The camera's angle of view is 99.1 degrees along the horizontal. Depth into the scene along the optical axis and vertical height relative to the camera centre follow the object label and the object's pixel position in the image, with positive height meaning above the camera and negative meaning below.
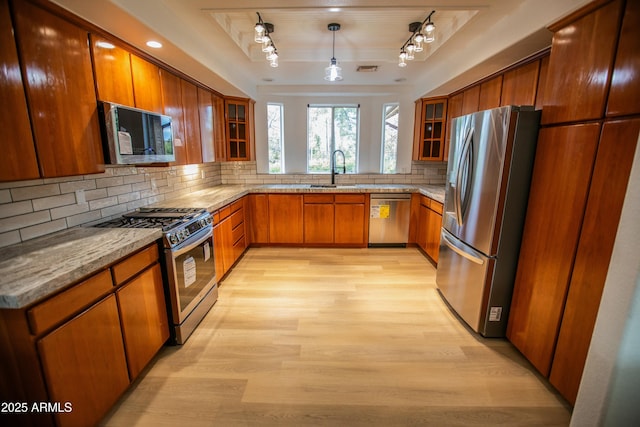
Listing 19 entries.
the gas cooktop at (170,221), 1.93 -0.48
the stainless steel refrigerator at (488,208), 1.85 -0.33
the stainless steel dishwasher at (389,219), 4.05 -0.85
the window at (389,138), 4.50 +0.39
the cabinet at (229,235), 2.93 -0.90
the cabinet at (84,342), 1.11 -0.87
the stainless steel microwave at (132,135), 1.79 +0.16
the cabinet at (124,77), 1.79 +0.58
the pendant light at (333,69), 2.51 +0.87
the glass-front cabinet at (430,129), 3.90 +0.48
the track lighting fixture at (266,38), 2.15 +1.00
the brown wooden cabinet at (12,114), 1.26 +0.19
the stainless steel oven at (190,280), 1.96 -0.95
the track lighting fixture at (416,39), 2.24 +1.03
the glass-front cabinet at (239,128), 4.10 +0.47
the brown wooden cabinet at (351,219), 4.06 -0.86
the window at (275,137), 4.54 +0.38
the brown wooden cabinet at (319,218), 4.07 -0.86
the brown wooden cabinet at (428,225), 3.43 -0.85
